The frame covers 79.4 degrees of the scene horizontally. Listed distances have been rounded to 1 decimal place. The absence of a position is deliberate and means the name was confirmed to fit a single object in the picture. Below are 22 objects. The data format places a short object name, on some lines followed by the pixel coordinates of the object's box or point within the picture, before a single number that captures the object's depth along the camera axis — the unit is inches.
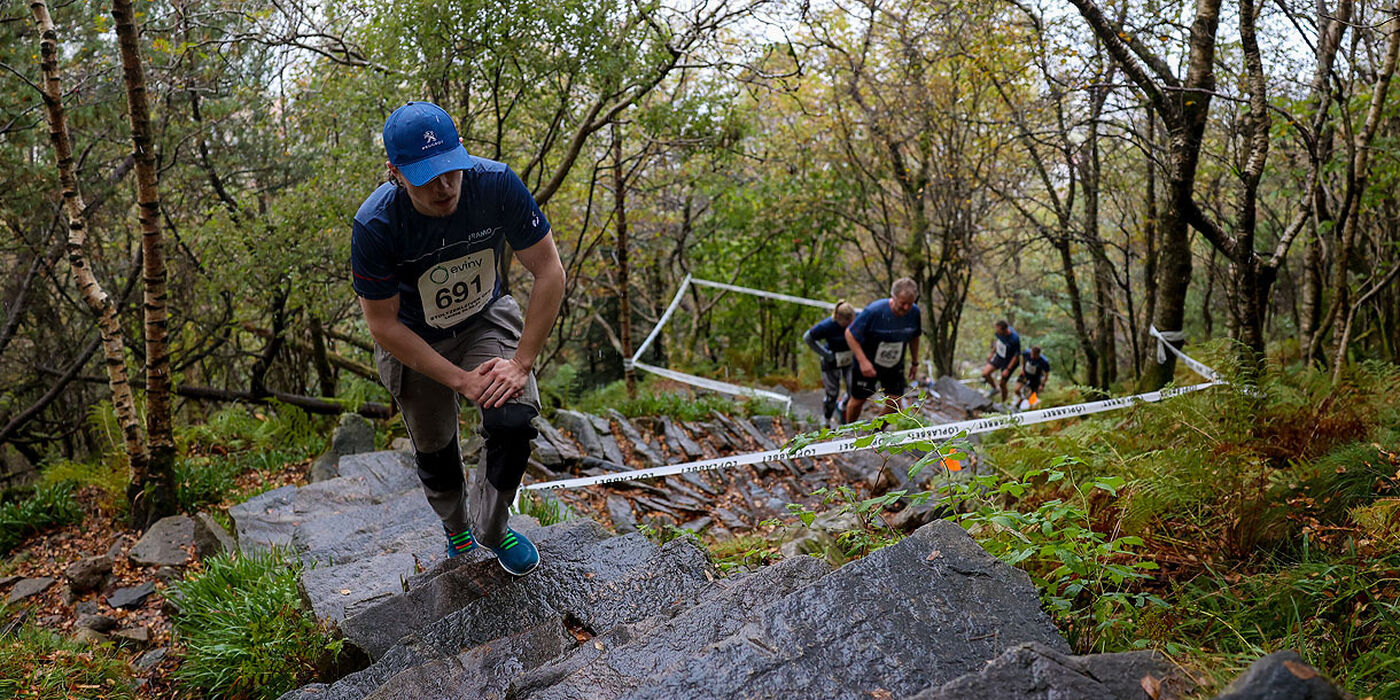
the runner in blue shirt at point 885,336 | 324.5
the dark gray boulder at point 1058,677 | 73.2
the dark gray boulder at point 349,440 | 324.2
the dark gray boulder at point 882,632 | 85.7
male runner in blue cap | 125.0
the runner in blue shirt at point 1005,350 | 514.3
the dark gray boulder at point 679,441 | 346.6
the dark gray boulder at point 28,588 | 225.6
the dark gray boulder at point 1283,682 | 57.4
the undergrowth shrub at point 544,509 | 211.8
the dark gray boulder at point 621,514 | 250.3
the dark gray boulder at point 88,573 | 222.1
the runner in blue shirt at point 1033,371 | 518.0
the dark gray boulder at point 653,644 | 96.6
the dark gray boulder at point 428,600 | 132.1
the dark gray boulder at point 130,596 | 208.5
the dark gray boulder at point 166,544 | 225.1
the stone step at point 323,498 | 215.9
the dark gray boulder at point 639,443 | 334.7
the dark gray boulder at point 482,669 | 106.5
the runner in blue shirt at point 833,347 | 371.6
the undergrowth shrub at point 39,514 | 286.7
